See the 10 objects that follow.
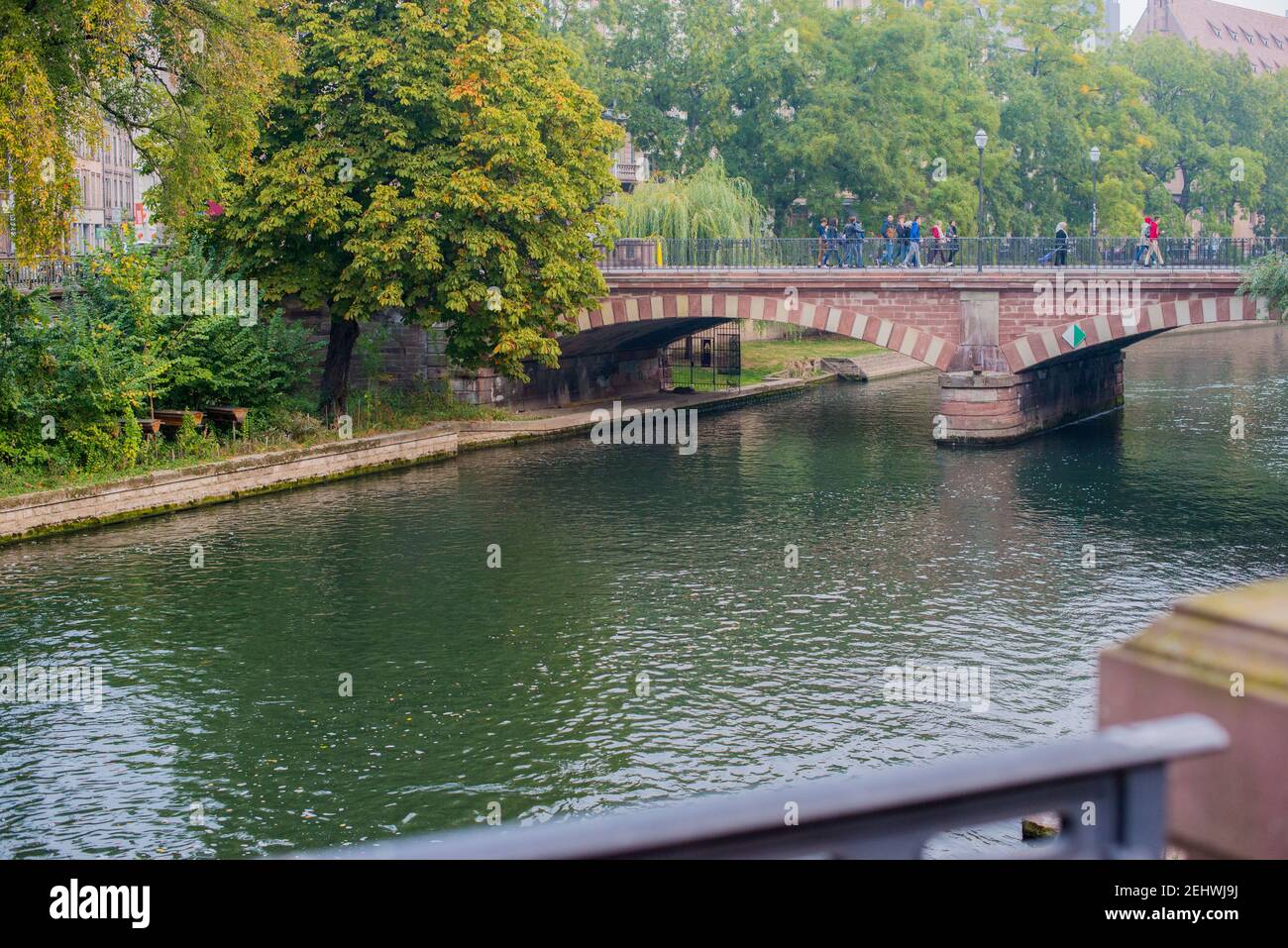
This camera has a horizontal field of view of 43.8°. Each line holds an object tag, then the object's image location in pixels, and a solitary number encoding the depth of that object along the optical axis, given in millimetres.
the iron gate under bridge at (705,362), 48353
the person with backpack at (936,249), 38469
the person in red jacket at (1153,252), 34844
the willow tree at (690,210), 48000
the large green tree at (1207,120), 76625
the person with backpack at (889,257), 39031
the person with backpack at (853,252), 39031
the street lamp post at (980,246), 36712
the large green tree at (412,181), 31891
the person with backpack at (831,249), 39406
